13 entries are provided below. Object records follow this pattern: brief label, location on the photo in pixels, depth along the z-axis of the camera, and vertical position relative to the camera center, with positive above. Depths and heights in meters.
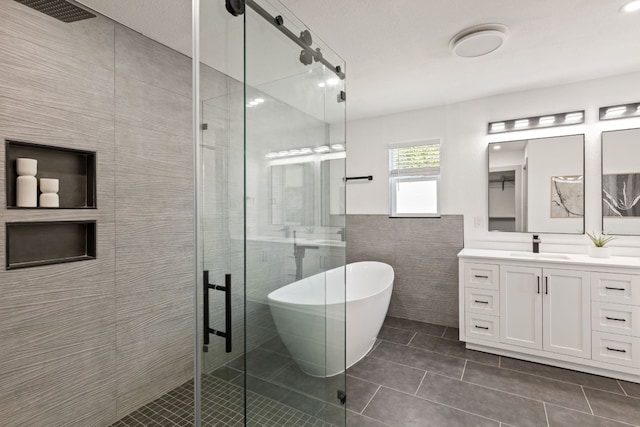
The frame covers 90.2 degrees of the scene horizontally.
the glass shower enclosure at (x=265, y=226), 1.14 -0.06
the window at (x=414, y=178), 3.82 +0.42
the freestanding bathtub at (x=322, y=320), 1.50 -0.64
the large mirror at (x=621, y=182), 2.81 +0.26
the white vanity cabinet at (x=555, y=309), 2.47 -0.83
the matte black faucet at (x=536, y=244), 3.16 -0.33
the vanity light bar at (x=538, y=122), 3.04 +0.89
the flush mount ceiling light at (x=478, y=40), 2.08 +1.16
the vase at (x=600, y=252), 2.75 -0.35
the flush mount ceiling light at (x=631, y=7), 1.83 +1.20
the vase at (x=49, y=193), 1.71 +0.11
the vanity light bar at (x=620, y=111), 2.82 +0.90
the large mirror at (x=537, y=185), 3.04 +0.26
